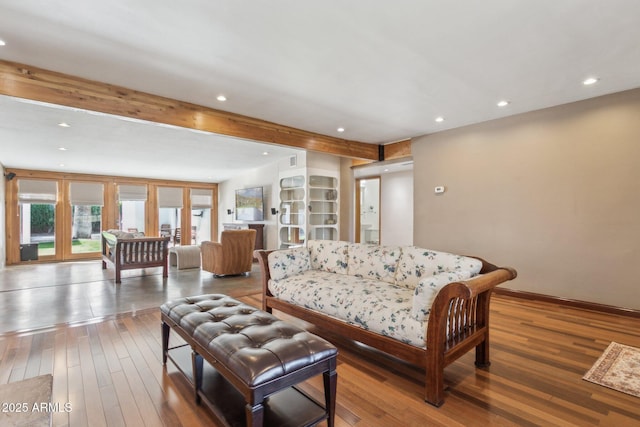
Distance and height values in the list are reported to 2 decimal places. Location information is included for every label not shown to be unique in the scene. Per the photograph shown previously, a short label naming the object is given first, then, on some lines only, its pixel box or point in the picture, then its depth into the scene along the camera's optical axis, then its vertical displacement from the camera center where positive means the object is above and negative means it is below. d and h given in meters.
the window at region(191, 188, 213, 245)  10.50 +0.03
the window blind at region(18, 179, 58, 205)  7.86 +0.66
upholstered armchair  5.50 -0.69
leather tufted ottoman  1.41 -0.72
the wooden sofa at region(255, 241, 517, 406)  1.85 -0.84
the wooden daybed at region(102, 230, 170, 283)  5.25 -0.64
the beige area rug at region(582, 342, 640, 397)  2.06 -1.16
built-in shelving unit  6.12 +0.17
